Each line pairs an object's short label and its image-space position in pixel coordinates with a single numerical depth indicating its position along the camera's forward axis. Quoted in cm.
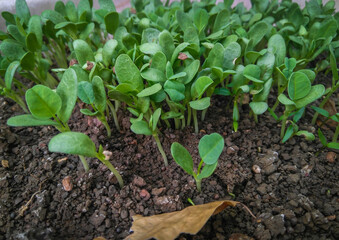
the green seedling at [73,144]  8
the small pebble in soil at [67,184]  11
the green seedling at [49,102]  9
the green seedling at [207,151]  9
